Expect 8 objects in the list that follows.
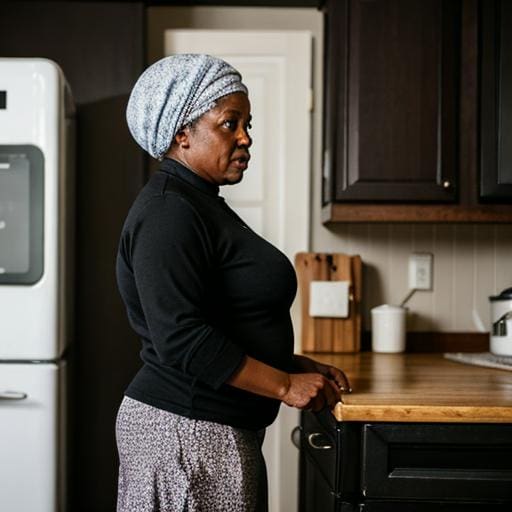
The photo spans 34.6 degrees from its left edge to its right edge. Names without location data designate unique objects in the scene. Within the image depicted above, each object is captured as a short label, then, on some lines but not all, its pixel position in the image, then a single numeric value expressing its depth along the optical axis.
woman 1.39
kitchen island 1.71
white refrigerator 2.22
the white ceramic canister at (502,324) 2.43
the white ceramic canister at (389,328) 2.66
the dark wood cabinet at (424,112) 2.38
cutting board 2.69
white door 2.77
